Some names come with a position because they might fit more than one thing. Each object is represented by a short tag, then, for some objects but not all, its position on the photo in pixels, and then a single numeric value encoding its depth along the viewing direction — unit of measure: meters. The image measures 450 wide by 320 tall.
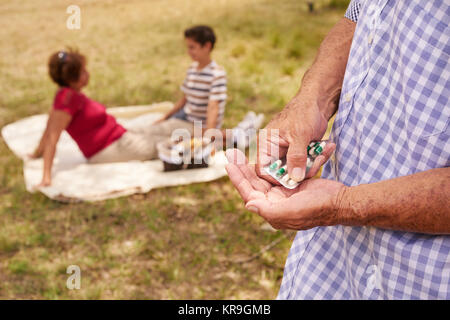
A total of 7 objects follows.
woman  3.98
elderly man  1.07
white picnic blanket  3.79
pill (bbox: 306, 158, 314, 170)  1.33
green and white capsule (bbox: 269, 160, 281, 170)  1.36
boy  4.37
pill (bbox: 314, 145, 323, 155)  1.33
